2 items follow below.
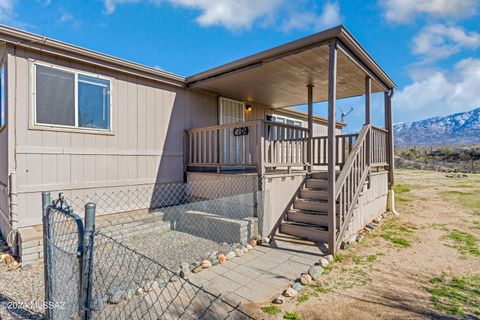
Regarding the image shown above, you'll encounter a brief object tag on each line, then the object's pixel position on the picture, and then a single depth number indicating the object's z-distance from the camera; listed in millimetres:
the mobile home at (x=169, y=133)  4398
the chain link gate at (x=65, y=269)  1697
